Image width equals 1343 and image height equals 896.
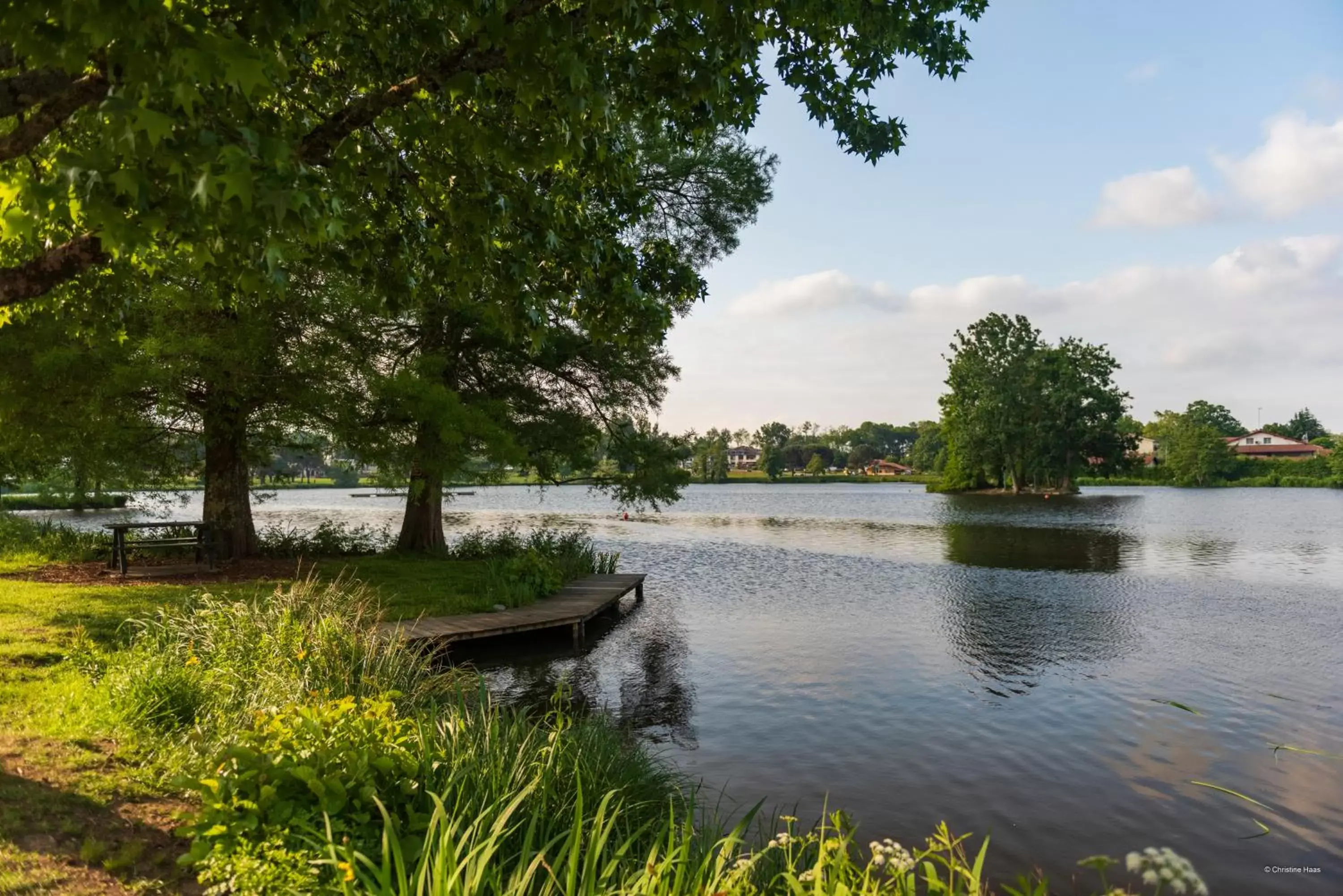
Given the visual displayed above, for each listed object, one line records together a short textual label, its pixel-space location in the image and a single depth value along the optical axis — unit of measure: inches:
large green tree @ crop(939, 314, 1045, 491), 2864.2
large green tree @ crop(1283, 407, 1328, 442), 5743.1
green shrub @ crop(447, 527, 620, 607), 609.0
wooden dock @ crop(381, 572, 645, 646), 471.2
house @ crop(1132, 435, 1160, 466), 3341.3
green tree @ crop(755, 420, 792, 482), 5290.4
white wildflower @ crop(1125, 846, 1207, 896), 118.8
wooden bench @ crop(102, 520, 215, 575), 581.0
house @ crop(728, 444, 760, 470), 6643.7
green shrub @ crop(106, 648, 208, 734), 253.0
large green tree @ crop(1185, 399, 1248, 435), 5403.5
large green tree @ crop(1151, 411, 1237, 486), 3636.8
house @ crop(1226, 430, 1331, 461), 4702.3
